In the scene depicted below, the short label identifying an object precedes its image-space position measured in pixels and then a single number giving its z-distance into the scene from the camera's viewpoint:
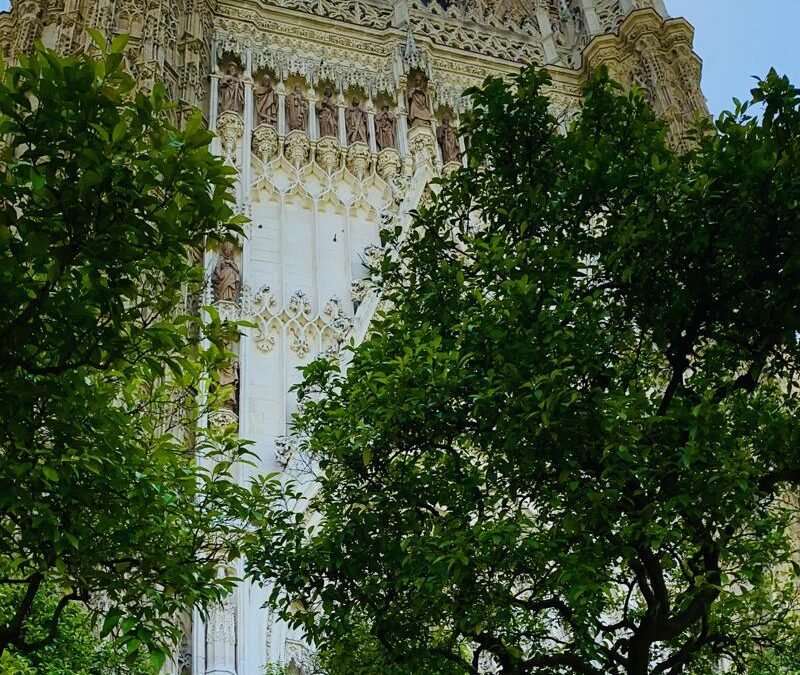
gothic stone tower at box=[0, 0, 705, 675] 13.51
